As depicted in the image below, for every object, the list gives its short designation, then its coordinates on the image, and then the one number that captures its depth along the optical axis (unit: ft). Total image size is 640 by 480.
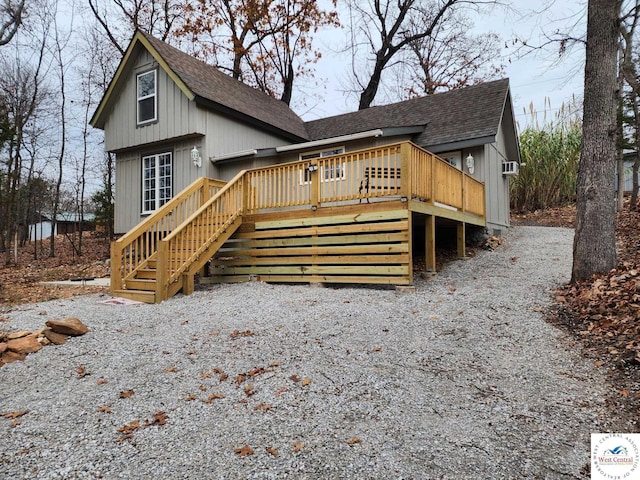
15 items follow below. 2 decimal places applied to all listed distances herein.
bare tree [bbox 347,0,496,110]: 65.92
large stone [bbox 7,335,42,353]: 13.57
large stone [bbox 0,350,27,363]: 13.06
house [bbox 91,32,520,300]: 35.53
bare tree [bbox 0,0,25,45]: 46.93
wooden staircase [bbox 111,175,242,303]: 22.27
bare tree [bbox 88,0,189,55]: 57.98
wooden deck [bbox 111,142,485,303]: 21.98
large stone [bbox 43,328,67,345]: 14.37
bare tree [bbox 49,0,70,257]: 53.57
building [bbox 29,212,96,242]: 79.71
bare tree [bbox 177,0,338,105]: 63.31
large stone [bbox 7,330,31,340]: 14.31
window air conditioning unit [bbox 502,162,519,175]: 41.22
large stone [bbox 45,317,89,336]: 14.80
